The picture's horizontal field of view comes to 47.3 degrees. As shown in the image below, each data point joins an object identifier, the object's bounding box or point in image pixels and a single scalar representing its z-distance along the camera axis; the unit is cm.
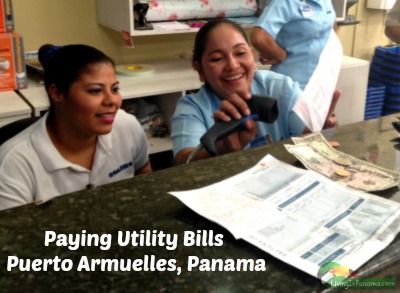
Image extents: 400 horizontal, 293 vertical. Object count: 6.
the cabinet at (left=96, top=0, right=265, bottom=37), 234
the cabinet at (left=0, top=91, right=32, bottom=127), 193
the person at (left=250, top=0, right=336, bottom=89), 209
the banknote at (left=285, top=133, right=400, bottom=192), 82
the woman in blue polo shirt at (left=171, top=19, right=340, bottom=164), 133
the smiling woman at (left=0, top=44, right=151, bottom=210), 128
